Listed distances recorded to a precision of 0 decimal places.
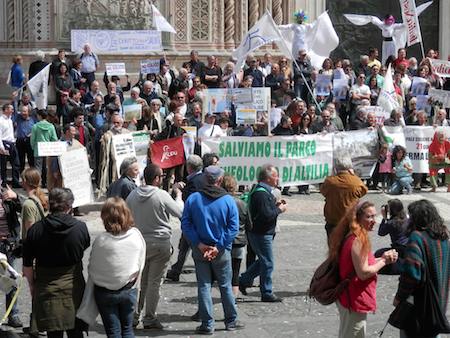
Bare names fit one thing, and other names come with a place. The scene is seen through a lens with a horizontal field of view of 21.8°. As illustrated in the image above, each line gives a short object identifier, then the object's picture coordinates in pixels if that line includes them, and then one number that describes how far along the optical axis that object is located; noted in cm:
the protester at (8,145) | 1983
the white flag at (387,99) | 2169
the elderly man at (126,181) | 1185
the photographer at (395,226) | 1095
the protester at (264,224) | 1211
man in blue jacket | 1097
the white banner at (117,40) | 2373
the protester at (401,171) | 2017
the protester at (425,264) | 866
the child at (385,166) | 2047
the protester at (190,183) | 1227
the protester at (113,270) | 936
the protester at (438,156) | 2041
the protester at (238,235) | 1208
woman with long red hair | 885
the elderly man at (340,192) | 1184
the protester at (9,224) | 1068
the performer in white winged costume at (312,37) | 2341
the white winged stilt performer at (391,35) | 2581
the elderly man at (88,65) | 2275
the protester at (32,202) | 1059
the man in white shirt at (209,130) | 1928
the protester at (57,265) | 948
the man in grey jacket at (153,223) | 1109
